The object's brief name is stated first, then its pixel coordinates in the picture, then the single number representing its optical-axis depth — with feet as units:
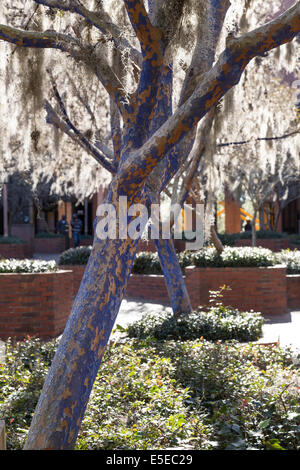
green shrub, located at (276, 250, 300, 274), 39.52
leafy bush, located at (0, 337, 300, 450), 11.84
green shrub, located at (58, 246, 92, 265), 44.93
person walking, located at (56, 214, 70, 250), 85.71
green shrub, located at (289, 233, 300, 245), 73.58
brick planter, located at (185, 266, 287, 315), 33.01
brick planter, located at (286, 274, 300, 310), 37.65
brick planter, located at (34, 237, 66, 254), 90.02
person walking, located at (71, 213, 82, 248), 79.05
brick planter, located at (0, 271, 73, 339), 26.37
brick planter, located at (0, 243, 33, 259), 71.82
